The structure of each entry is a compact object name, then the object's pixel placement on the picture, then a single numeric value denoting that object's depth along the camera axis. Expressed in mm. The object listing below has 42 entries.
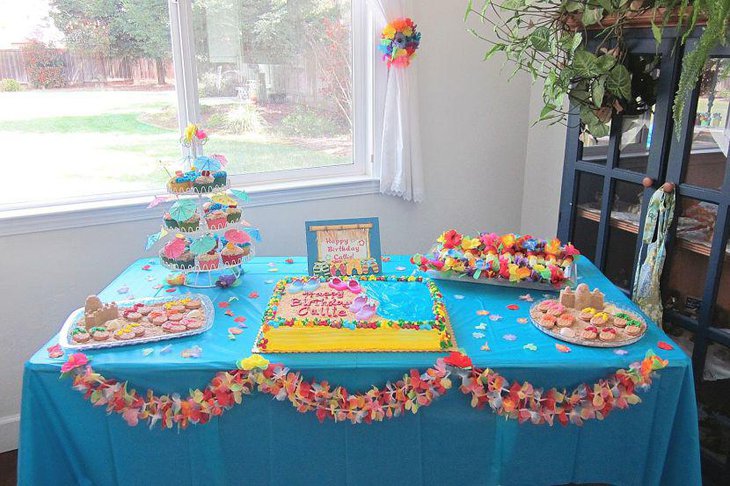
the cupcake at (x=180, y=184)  1775
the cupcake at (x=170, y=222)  1780
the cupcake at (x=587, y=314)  1630
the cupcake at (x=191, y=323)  1619
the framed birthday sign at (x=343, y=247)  1903
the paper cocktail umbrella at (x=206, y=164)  1814
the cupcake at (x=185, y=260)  1823
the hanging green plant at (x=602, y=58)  1645
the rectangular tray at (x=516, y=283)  1861
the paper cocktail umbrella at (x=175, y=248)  1806
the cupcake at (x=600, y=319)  1589
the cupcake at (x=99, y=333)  1545
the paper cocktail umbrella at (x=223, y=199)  1812
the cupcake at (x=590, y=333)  1547
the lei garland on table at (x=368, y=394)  1458
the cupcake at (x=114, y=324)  1587
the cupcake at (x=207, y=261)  1828
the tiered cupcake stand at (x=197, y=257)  1813
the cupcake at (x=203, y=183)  1790
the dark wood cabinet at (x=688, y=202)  1712
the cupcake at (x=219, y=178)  1815
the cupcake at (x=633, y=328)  1559
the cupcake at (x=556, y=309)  1659
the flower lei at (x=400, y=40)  2459
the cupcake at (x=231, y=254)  1853
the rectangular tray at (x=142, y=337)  1524
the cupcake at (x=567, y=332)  1563
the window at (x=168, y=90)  2186
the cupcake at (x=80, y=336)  1535
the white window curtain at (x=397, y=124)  2533
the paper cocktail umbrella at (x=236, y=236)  1872
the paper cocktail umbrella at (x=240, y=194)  1927
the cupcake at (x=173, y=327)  1596
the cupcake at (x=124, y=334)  1553
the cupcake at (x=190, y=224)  1782
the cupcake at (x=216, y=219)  1808
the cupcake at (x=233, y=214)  1839
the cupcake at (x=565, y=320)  1605
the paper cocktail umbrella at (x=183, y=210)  1768
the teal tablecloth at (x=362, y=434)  1487
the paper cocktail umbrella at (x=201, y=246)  1805
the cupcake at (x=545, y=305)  1702
